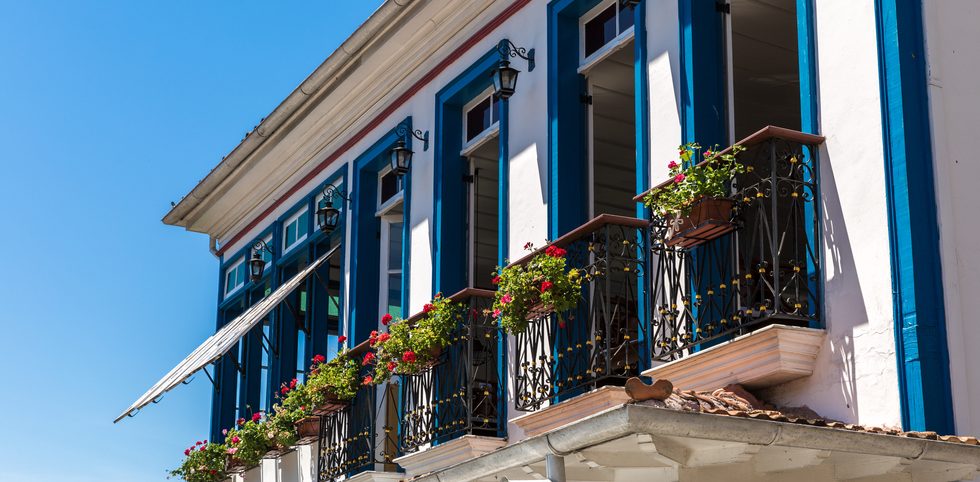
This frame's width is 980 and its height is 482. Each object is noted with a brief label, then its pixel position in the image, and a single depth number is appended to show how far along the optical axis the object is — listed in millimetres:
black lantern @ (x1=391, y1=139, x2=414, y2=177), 13242
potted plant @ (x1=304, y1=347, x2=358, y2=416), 12969
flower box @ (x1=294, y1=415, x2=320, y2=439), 13875
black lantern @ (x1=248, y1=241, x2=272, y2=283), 16531
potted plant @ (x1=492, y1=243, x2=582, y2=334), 9570
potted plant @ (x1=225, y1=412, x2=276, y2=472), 14812
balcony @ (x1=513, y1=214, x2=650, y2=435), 9219
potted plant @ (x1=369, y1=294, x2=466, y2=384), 11242
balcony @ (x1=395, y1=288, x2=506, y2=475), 10852
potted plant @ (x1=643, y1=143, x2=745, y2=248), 8188
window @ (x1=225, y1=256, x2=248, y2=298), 17938
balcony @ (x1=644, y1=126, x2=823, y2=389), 7844
